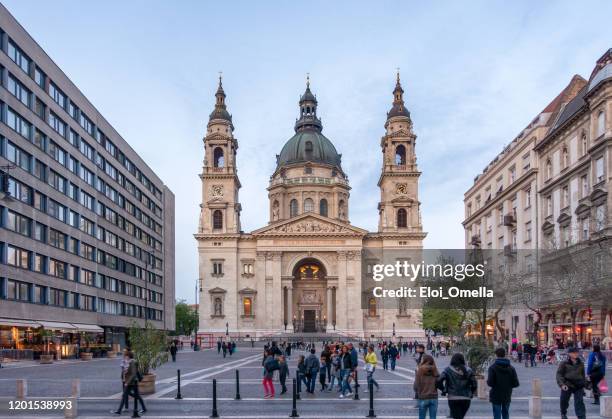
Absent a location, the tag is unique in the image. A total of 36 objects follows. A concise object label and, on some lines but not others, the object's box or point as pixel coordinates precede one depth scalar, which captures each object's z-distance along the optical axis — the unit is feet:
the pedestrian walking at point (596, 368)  63.77
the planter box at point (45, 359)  162.47
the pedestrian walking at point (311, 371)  78.12
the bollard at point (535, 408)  55.42
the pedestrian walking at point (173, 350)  159.10
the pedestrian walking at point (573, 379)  50.42
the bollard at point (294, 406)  56.54
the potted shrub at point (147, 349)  74.74
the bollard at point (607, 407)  53.18
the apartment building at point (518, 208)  192.44
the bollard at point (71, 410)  55.36
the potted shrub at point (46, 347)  162.61
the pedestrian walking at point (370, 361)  75.03
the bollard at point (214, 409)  57.47
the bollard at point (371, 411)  57.62
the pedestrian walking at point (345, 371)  74.84
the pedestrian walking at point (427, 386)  44.04
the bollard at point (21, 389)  69.87
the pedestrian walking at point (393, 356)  130.04
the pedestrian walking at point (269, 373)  73.72
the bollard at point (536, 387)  64.72
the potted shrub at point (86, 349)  188.34
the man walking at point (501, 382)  44.96
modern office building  166.91
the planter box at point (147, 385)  75.82
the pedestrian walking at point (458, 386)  41.86
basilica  322.75
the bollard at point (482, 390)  70.69
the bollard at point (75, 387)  67.43
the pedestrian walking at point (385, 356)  130.93
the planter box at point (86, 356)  187.62
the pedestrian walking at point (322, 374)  81.76
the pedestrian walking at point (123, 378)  60.44
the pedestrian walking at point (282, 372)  78.54
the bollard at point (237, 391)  71.36
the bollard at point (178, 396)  71.57
